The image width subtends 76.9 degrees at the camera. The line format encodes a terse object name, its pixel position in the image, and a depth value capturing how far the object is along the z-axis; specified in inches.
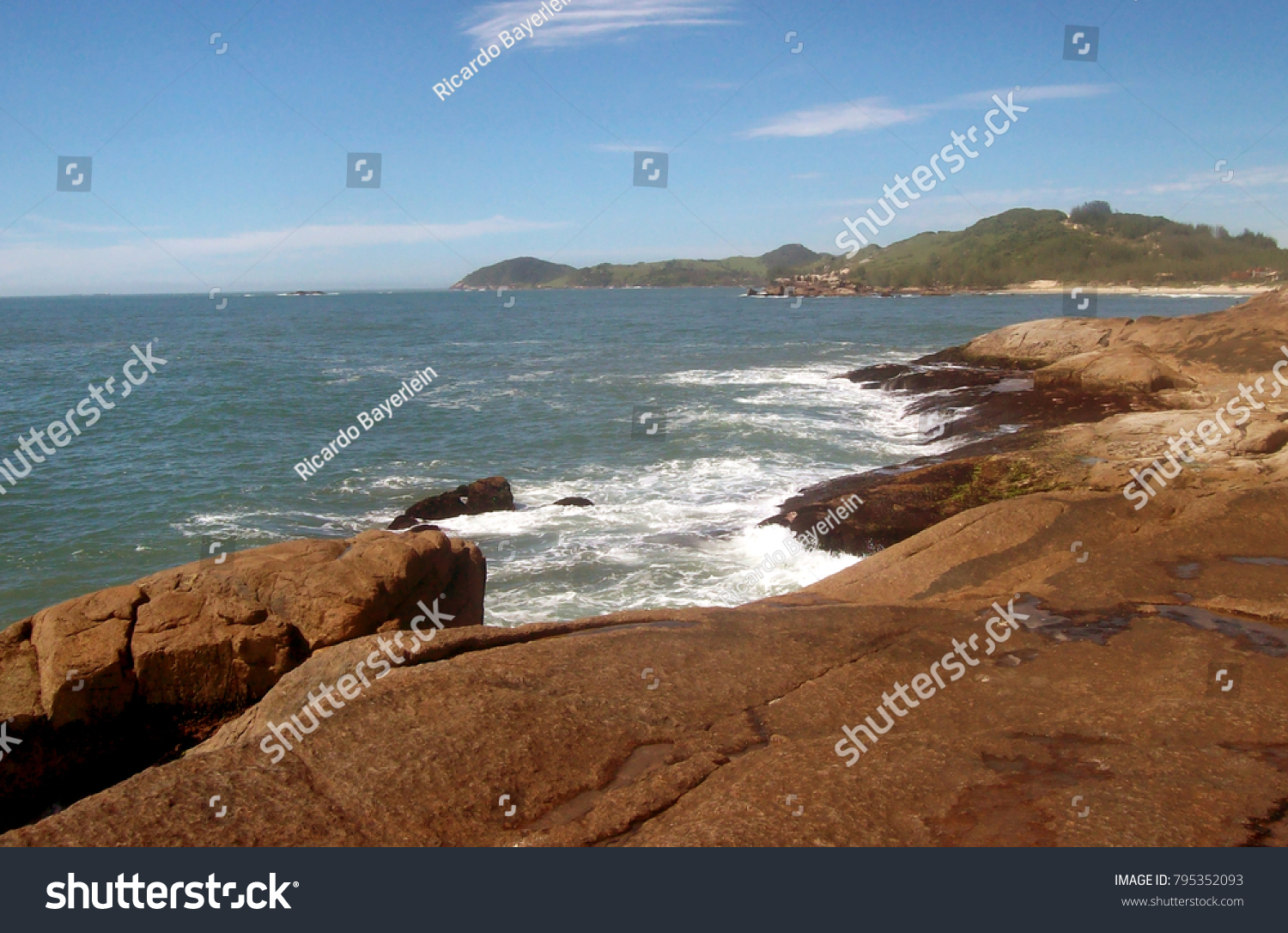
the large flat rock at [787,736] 179.0
